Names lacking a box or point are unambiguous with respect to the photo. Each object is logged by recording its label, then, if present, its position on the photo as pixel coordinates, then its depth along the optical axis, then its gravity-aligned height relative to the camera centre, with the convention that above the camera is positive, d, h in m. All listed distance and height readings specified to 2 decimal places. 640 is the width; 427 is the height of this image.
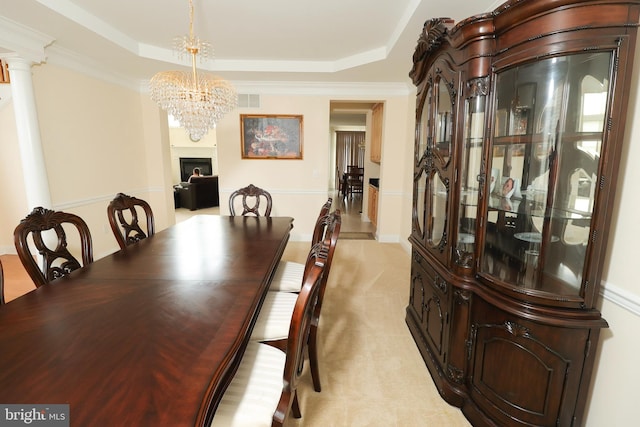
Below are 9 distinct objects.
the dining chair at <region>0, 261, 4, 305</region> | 1.26 -0.53
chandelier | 2.33 +0.53
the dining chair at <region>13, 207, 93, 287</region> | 1.49 -0.44
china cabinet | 1.14 -0.13
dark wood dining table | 0.75 -0.58
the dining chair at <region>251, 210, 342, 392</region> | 1.50 -0.84
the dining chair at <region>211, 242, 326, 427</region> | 0.98 -0.85
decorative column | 2.69 +0.27
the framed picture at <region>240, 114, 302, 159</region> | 4.56 +0.43
